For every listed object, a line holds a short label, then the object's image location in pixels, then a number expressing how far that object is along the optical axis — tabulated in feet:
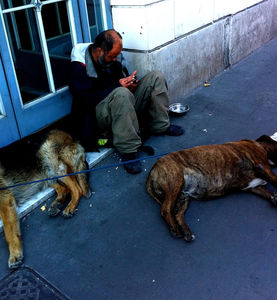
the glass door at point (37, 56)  11.97
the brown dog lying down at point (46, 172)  10.48
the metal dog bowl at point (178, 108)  16.99
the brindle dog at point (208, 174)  10.76
